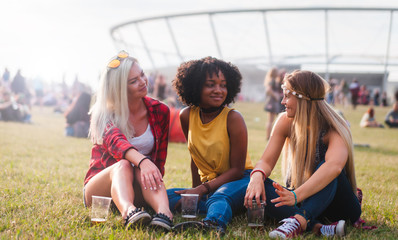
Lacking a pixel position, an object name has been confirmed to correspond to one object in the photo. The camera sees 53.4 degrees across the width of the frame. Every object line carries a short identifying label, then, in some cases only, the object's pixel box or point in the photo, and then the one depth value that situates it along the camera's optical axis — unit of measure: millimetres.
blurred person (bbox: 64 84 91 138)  9250
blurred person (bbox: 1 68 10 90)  18500
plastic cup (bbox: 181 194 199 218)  2755
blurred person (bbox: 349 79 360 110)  22798
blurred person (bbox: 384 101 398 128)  15727
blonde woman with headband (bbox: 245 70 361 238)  2604
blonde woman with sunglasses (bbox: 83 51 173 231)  2764
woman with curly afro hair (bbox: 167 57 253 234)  3123
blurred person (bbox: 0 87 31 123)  13242
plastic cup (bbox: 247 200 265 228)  2595
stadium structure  36062
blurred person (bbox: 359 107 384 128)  15836
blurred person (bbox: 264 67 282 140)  9555
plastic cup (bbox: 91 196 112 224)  2580
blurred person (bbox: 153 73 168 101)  13180
